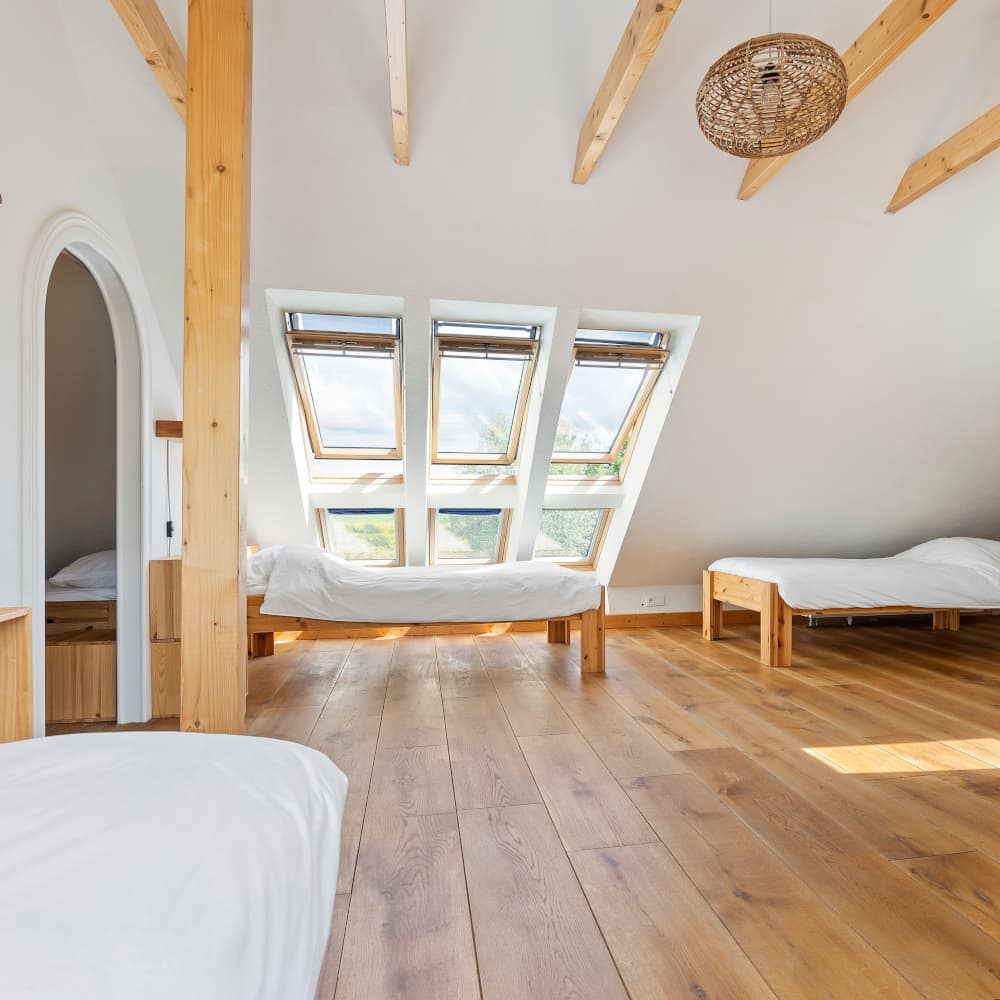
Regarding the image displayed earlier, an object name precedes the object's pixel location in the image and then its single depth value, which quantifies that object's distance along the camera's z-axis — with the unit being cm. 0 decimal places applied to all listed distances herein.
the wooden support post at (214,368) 181
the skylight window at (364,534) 456
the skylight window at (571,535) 478
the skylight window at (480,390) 371
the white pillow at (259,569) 338
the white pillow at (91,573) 304
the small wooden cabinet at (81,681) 266
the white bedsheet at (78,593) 290
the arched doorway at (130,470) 265
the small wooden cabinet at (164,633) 271
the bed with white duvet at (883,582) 380
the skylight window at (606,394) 377
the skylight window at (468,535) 466
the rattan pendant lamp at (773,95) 171
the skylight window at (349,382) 359
